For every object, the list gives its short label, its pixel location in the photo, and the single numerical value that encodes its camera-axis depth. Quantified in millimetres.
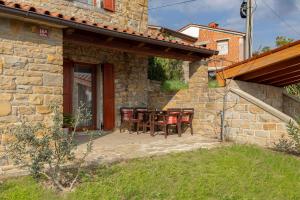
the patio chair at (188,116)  6917
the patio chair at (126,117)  7395
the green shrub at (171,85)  8980
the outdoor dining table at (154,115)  6881
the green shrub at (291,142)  4888
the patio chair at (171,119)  6696
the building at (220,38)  21014
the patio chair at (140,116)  7279
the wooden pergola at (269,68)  5525
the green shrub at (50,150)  3247
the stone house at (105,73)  4054
